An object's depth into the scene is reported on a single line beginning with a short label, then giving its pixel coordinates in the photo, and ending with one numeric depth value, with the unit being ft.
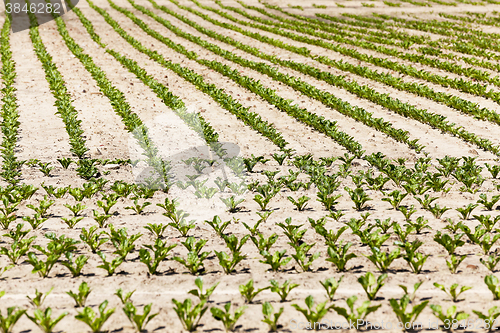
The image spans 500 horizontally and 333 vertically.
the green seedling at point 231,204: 22.00
